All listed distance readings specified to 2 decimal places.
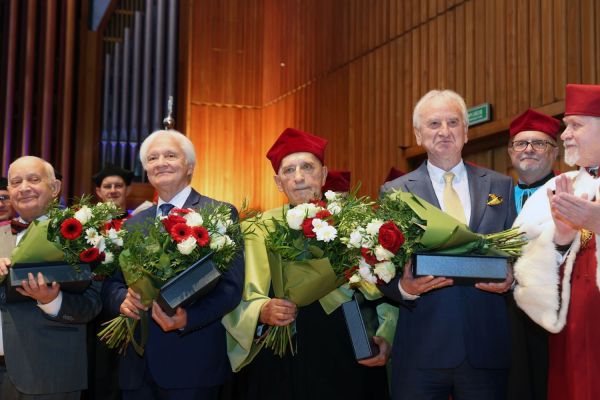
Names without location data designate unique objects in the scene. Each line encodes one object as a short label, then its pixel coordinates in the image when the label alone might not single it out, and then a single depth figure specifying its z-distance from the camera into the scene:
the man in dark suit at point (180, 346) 3.08
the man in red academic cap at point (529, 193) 4.00
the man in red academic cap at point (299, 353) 3.28
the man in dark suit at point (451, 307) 2.88
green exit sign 6.18
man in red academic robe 2.63
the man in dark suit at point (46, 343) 3.44
